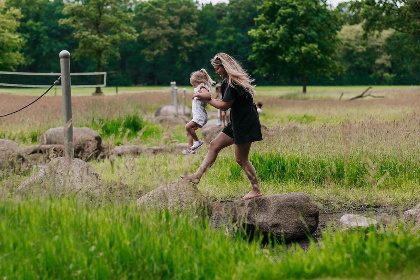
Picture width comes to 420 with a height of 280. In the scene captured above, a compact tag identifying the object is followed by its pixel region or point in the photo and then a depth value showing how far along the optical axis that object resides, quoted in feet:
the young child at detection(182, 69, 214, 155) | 32.91
